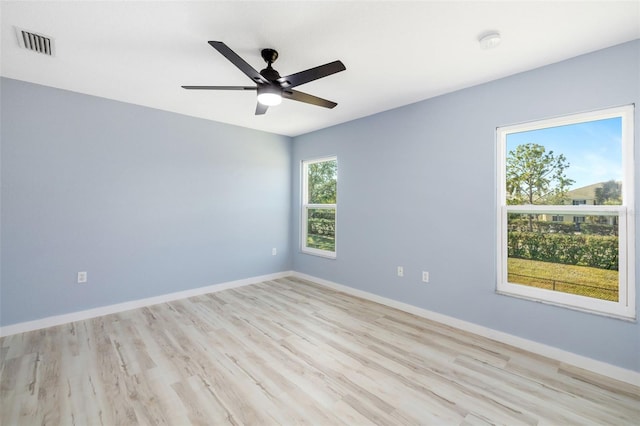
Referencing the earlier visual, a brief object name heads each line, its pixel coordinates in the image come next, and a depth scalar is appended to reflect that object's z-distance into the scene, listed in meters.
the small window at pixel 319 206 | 4.57
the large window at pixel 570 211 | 2.15
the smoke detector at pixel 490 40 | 2.00
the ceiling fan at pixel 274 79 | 1.86
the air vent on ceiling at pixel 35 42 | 2.07
